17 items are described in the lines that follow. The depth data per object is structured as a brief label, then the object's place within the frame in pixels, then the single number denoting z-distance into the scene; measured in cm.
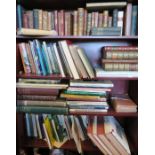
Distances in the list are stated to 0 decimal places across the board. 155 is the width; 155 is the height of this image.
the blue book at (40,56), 109
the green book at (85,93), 112
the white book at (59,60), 110
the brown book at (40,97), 113
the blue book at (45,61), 110
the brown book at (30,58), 110
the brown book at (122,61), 105
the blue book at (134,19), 107
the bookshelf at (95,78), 110
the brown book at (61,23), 112
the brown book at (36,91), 112
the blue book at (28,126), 129
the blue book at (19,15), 110
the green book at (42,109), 112
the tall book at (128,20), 107
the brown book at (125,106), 111
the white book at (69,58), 109
